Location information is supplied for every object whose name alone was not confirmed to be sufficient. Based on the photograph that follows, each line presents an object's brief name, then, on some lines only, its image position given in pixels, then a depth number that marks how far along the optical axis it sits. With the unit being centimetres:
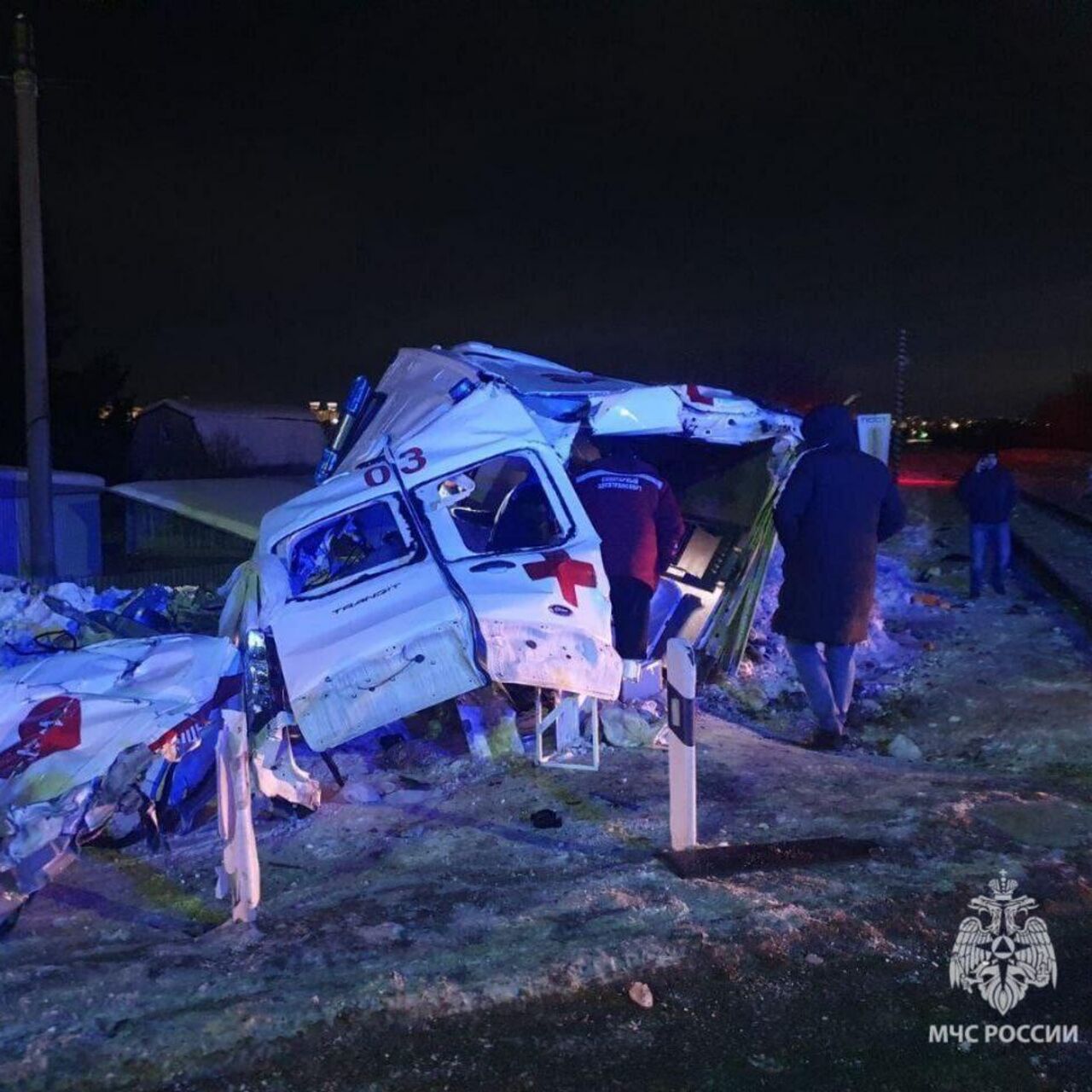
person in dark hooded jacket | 569
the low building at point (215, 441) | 2512
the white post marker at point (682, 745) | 426
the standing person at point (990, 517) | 1105
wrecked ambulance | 452
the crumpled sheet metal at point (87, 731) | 404
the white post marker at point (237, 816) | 381
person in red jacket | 625
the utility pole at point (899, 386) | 1520
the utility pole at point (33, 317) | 1145
